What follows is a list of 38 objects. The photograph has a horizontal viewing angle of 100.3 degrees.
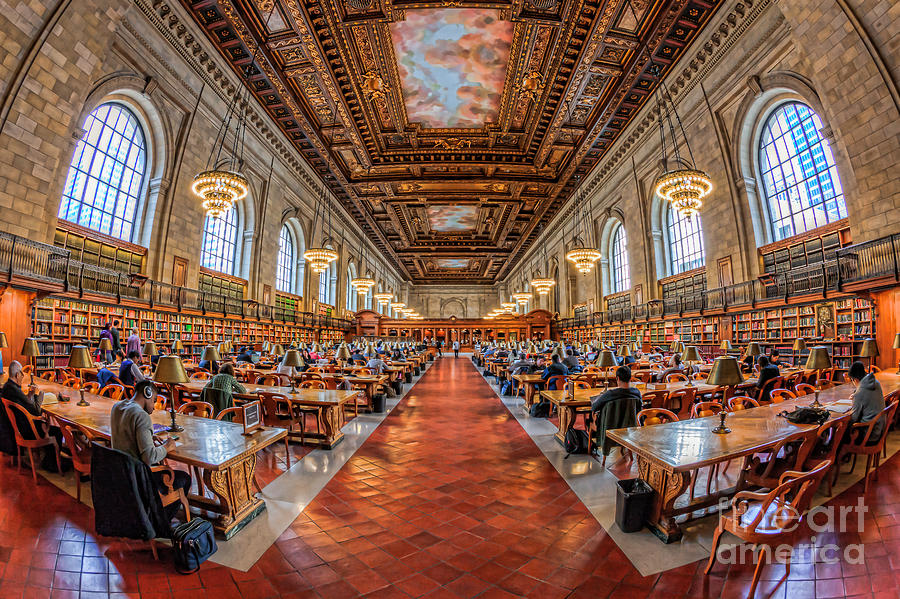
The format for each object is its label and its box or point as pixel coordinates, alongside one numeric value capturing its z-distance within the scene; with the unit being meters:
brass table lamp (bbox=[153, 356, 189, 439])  3.19
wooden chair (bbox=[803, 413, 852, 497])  2.80
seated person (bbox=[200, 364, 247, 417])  4.46
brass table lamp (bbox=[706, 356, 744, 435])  3.27
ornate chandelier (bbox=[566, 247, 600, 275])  15.07
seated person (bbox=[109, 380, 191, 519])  2.32
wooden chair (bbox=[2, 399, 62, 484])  3.41
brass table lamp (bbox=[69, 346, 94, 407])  5.05
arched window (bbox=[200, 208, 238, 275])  13.34
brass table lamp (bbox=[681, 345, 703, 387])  5.59
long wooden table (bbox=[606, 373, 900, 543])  2.42
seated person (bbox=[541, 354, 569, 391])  6.62
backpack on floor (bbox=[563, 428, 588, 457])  4.43
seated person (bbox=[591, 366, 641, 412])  3.64
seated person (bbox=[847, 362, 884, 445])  3.05
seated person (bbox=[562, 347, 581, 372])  7.77
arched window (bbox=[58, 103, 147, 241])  8.91
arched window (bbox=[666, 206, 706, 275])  13.25
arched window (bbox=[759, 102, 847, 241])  8.85
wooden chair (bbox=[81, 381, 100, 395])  5.04
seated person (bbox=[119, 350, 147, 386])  5.62
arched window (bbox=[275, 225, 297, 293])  18.12
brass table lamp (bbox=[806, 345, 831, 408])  4.92
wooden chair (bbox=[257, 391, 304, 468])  4.59
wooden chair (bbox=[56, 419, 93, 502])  2.81
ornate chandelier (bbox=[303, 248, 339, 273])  14.01
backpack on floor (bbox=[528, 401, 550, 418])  6.55
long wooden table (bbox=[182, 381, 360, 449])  4.56
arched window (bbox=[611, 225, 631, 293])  18.07
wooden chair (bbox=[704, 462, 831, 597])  1.84
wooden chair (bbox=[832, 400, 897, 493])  3.04
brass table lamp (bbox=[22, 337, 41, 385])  6.05
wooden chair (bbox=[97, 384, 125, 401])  4.56
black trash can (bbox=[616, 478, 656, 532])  2.59
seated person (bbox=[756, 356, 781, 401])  5.43
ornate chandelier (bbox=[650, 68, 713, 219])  8.73
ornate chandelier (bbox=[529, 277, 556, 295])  19.38
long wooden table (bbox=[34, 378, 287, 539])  2.52
